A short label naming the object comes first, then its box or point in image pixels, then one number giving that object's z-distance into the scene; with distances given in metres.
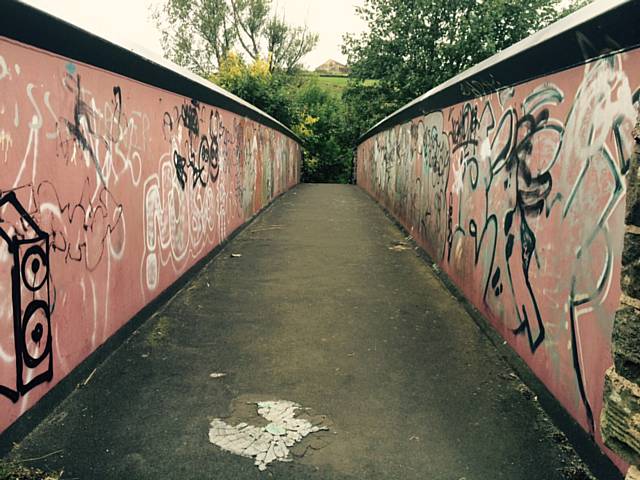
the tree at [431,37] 25.56
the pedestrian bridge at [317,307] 3.11
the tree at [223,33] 37.50
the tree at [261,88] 22.88
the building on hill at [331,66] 84.35
